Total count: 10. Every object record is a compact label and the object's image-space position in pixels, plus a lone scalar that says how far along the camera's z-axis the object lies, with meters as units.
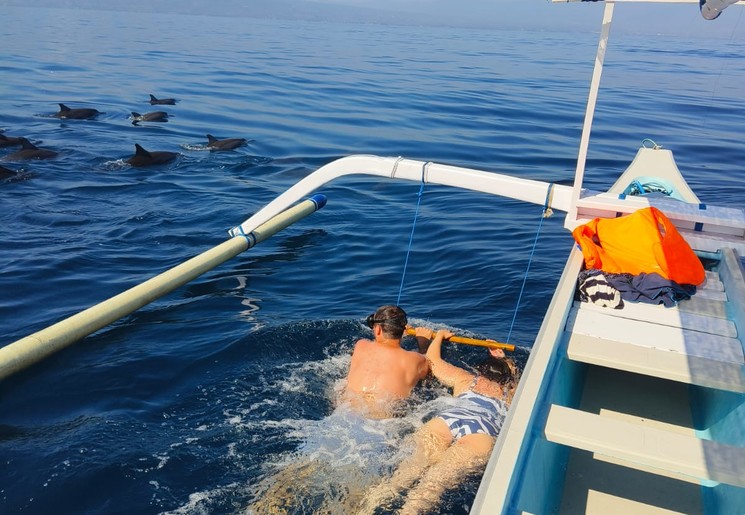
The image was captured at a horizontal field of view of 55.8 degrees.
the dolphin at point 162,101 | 23.50
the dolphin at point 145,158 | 15.35
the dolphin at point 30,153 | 15.11
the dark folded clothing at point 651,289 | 5.65
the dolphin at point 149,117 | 21.06
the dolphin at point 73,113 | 20.42
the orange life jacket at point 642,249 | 5.95
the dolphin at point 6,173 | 13.51
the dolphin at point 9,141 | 16.16
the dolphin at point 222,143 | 17.38
